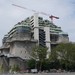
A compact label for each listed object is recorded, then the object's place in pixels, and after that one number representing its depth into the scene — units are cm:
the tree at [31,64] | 15038
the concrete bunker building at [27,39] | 16500
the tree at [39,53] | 13748
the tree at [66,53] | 13550
